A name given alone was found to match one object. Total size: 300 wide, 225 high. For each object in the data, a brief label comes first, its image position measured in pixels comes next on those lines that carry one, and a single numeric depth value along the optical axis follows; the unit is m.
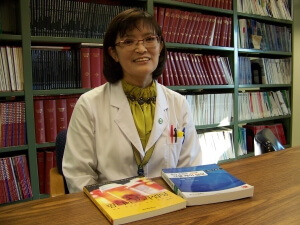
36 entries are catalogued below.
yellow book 0.64
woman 1.22
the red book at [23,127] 1.88
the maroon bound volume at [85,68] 2.07
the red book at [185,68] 2.57
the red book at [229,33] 2.86
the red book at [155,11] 2.39
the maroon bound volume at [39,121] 1.94
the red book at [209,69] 2.74
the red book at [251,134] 3.27
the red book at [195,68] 2.65
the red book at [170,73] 2.49
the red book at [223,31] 2.81
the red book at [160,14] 2.41
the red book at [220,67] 2.81
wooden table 0.63
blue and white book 0.72
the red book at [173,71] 2.51
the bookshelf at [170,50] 1.85
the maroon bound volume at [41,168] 2.02
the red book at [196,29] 2.62
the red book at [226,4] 2.79
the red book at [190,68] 2.61
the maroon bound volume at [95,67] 2.10
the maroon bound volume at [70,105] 2.07
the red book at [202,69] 2.69
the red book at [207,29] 2.69
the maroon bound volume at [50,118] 1.98
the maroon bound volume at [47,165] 2.03
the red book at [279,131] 3.51
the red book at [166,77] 2.48
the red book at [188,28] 2.57
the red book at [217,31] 2.78
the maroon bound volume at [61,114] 2.03
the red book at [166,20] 2.44
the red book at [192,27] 2.59
